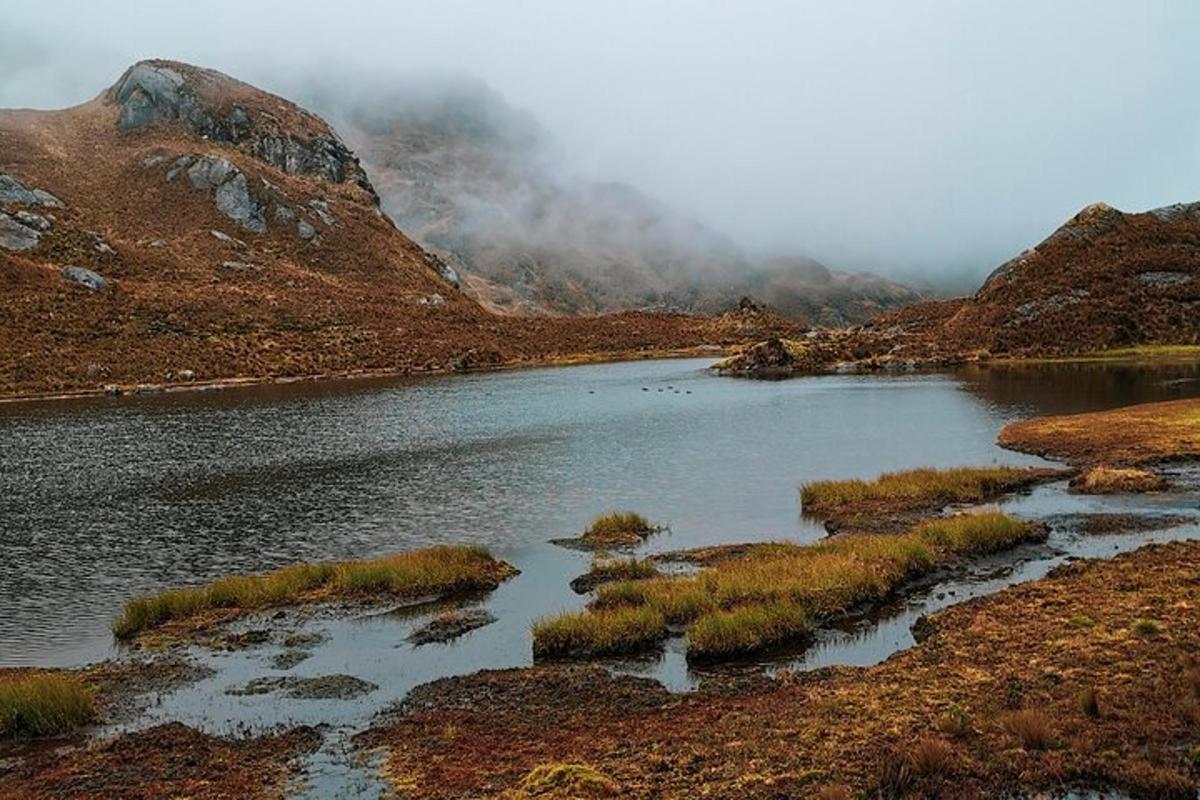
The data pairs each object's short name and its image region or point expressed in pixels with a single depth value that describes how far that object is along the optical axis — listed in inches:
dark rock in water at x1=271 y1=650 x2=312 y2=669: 1069.1
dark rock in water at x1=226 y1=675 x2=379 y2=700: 958.4
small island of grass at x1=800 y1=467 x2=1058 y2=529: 1720.0
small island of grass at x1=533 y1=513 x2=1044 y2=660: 1034.1
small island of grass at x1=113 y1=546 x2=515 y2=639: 1284.1
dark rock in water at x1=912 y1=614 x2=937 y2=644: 1018.2
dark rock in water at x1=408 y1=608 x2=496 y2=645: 1147.9
